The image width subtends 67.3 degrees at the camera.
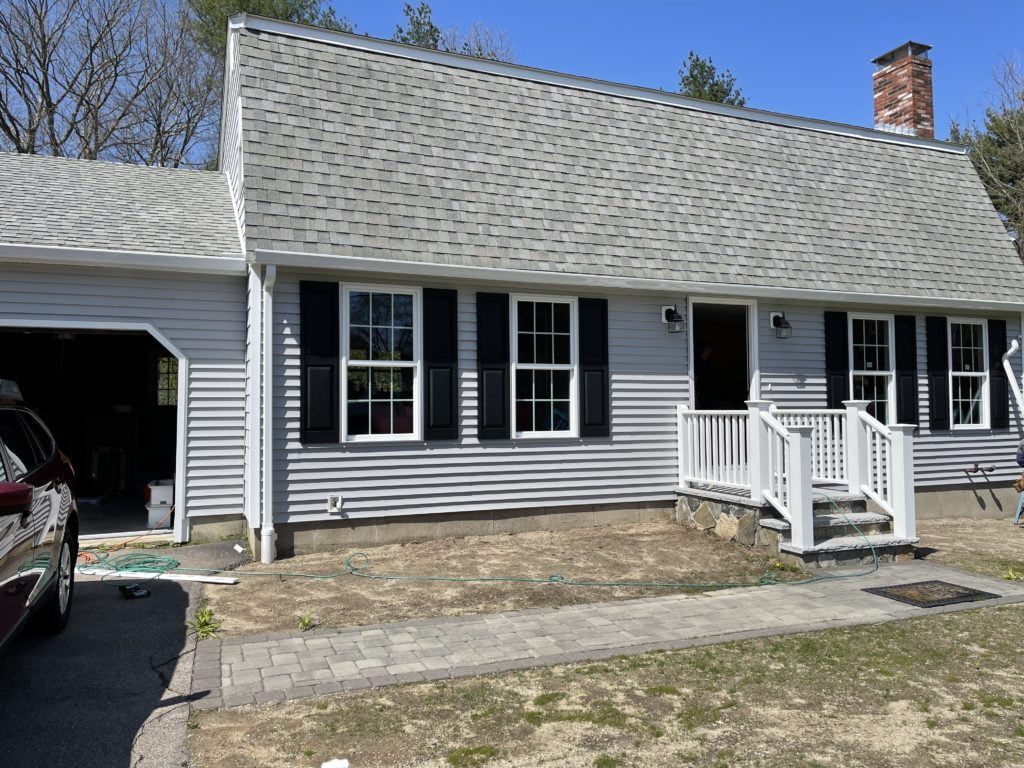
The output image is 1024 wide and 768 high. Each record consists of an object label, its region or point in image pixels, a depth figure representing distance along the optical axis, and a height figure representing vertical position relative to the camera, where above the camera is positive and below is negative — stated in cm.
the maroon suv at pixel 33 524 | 357 -67
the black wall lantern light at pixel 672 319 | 911 +96
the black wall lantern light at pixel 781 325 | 960 +93
